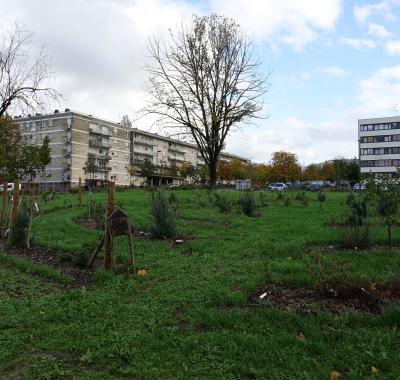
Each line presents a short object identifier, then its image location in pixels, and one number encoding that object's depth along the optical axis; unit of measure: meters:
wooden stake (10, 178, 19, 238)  9.61
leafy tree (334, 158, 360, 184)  60.37
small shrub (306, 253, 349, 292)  5.17
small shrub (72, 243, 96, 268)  7.36
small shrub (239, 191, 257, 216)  14.69
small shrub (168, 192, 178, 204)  18.72
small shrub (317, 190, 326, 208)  17.98
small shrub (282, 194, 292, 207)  18.61
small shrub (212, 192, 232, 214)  15.48
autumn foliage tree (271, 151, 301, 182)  67.81
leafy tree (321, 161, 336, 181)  82.25
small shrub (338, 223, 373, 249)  7.96
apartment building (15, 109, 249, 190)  90.44
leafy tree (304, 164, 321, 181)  72.12
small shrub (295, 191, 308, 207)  18.69
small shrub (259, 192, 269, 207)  18.53
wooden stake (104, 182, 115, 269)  7.01
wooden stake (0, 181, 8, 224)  12.07
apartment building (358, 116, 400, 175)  100.44
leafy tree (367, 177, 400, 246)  7.86
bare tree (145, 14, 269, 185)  32.47
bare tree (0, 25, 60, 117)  17.98
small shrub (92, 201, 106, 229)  11.84
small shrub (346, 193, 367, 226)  10.54
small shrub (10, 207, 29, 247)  9.35
